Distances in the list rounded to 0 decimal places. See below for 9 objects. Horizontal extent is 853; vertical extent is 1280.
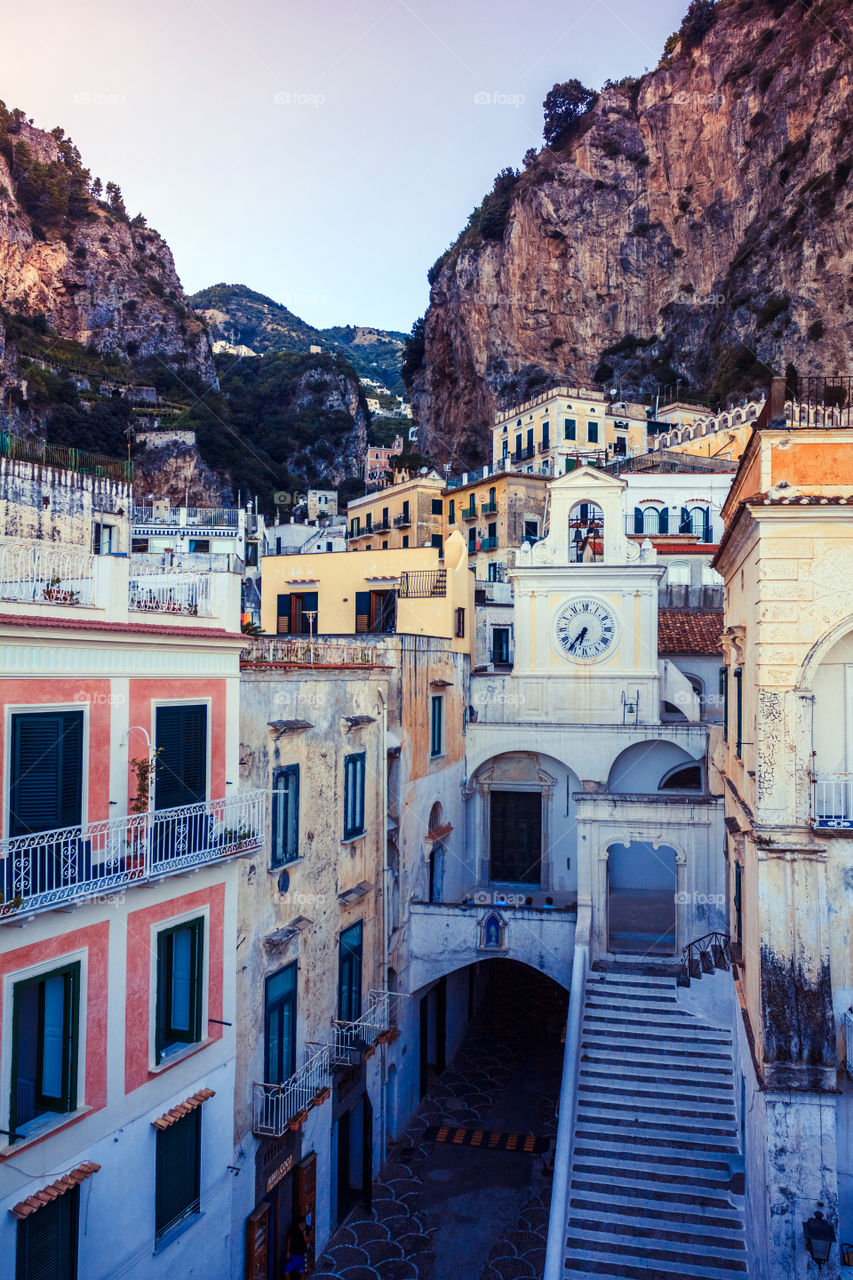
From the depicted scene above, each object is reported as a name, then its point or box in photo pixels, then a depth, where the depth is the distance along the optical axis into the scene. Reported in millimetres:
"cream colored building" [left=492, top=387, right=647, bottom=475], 59531
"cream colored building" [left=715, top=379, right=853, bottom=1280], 11969
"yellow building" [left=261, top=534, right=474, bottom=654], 31141
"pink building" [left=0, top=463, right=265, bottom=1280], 10523
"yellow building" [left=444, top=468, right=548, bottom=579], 50438
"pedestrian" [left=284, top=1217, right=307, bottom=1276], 16125
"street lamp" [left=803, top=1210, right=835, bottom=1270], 11477
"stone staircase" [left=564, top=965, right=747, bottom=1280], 15164
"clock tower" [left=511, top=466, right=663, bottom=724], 29594
